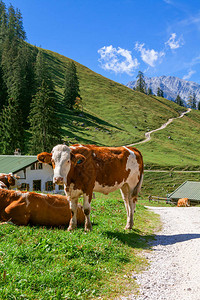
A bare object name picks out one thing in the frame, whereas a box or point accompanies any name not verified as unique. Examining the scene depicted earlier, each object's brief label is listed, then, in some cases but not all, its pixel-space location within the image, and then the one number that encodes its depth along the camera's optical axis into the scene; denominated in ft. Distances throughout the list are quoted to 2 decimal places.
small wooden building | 138.08
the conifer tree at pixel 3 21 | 396.37
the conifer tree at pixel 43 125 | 145.38
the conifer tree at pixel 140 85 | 614.75
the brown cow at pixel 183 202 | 119.49
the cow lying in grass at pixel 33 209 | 26.65
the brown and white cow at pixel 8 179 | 47.57
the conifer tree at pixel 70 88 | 334.24
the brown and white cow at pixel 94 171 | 24.99
